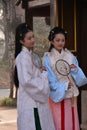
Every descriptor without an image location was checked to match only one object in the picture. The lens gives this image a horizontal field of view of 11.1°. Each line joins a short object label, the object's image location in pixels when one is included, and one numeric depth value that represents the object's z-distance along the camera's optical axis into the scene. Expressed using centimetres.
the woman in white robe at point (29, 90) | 509
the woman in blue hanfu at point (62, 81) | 554
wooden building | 717
